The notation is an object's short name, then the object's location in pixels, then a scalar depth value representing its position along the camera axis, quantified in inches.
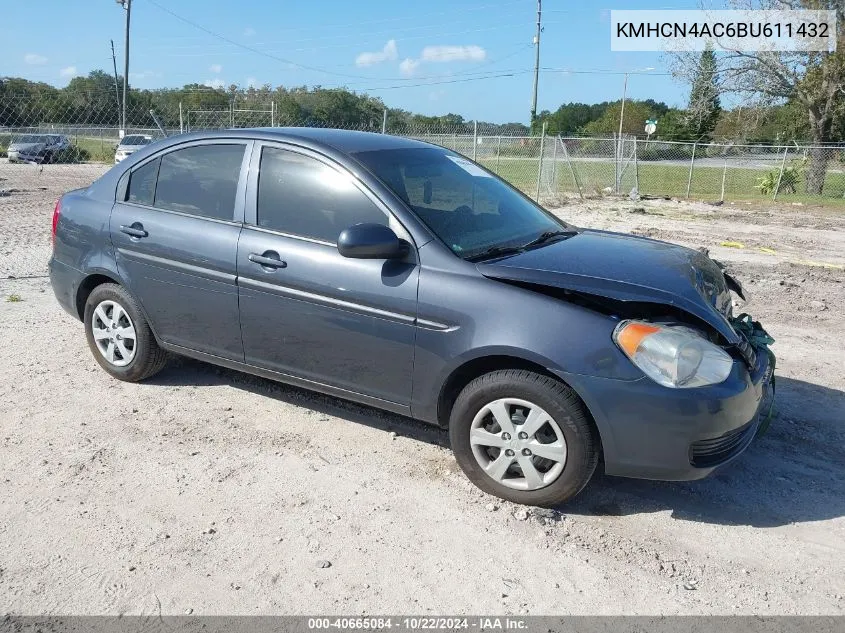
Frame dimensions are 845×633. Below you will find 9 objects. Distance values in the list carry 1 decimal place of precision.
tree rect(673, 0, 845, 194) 1025.5
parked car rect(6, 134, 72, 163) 930.1
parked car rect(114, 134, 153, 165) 924.3
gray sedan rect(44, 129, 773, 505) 123.8
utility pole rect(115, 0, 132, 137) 1253.1
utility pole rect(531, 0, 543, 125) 1878.7
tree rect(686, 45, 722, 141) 1107.9
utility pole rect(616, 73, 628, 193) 866.1
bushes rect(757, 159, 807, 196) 973.8
